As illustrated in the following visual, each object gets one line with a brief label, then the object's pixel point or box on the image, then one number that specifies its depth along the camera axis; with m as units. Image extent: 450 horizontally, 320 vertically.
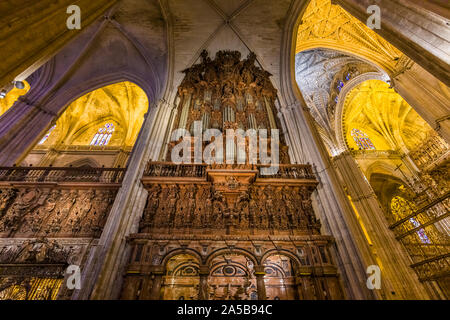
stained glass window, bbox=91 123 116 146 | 15.24
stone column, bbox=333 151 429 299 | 7.01
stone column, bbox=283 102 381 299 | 4.02
